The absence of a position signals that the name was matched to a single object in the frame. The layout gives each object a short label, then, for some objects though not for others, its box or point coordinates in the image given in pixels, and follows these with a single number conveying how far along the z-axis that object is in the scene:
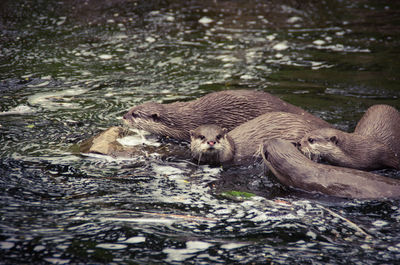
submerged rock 8.95
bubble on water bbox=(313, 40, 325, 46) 15.15
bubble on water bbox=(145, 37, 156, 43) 15.70
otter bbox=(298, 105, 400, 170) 8.37
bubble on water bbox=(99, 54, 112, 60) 14.39
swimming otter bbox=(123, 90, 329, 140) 9.95
